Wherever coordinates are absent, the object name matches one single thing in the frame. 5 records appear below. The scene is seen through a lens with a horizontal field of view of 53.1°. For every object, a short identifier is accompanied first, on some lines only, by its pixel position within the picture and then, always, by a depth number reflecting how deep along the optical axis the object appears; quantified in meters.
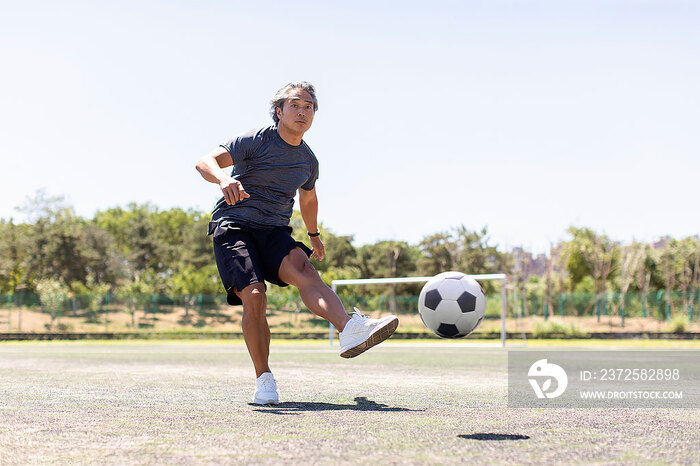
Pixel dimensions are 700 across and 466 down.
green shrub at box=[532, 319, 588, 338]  28.77
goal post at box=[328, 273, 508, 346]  19.86
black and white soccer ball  4.79
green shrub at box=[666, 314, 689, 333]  29.99
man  4.52
